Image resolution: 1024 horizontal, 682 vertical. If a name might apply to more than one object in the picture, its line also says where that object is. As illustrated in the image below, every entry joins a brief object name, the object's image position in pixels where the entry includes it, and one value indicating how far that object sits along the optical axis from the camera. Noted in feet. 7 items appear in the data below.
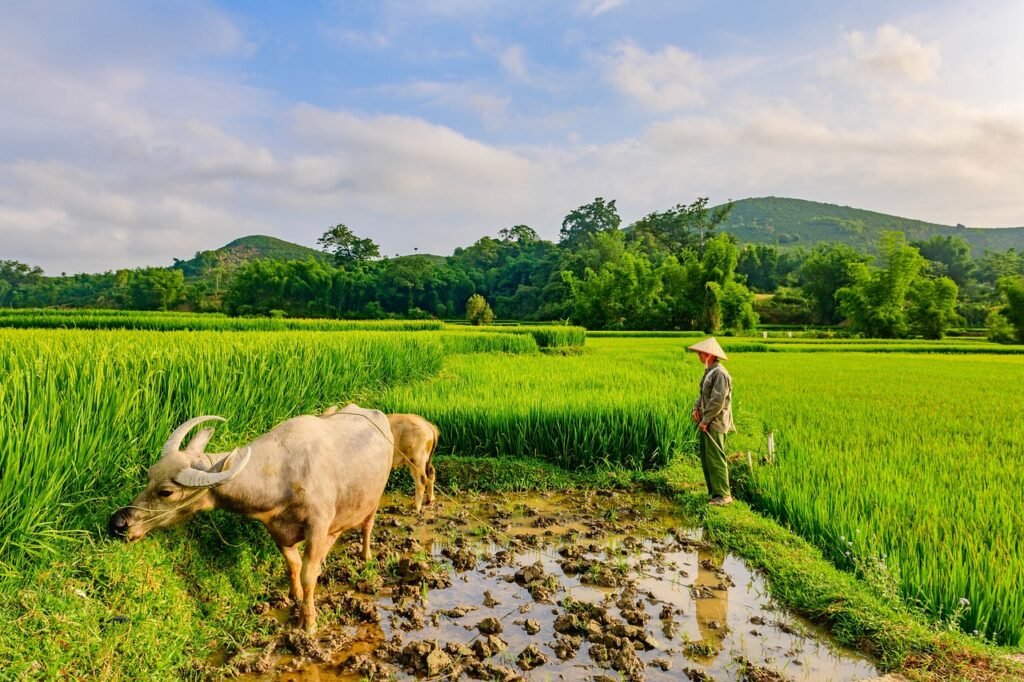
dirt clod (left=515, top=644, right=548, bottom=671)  9.03
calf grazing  15.89
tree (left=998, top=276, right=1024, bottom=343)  95.35
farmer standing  16.67
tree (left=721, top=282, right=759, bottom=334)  128.47
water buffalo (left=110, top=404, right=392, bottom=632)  8.45
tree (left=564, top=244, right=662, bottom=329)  148.25
